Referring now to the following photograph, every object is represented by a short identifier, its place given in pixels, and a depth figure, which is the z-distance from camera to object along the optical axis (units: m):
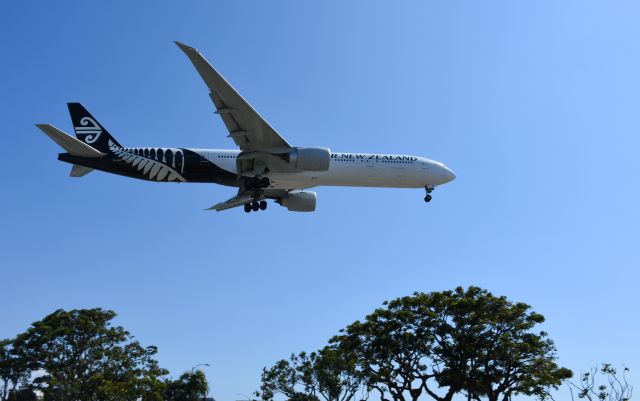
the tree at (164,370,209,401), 72.25
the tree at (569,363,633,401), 32.55
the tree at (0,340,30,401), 61.53
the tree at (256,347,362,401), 52.71
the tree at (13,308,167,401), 59.34
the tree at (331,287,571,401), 45.06
